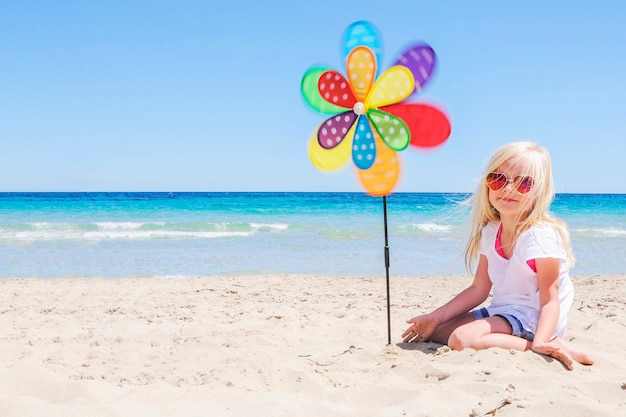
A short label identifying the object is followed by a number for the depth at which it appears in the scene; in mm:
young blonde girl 2664
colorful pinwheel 2900
